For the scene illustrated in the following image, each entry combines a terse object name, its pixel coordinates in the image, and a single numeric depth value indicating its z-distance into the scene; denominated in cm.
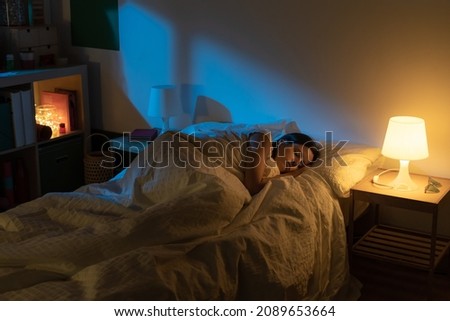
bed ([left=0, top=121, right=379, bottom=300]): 194
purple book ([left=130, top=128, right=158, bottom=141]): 379
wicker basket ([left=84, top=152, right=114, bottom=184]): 402
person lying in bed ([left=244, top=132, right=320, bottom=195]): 283
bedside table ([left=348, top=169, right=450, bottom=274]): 276
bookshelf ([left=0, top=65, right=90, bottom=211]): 371
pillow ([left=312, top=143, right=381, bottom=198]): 290
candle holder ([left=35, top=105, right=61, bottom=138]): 402
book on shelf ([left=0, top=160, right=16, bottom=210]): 372
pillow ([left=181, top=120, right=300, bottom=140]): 333
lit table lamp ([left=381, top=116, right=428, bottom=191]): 281
